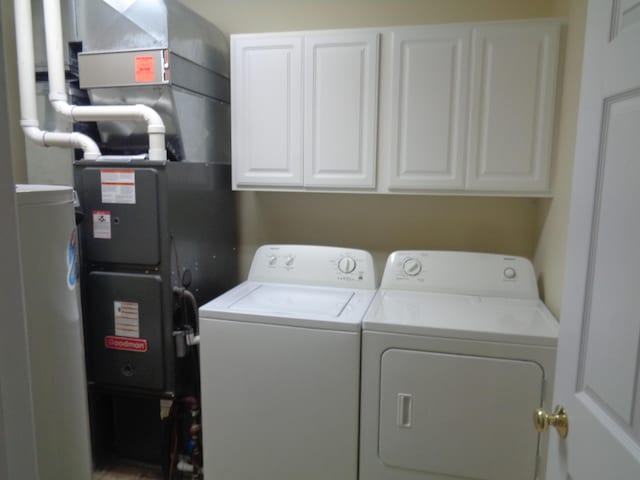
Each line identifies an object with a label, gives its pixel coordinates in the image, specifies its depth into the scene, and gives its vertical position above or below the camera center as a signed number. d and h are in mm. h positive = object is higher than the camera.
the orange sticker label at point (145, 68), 1891 +462
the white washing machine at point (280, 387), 1734 -813
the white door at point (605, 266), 777 -152
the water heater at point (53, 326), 1164 -413
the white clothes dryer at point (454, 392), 1597 -752
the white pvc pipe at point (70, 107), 1884 +303
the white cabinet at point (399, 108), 1865 +325
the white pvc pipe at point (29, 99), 1948 +350
